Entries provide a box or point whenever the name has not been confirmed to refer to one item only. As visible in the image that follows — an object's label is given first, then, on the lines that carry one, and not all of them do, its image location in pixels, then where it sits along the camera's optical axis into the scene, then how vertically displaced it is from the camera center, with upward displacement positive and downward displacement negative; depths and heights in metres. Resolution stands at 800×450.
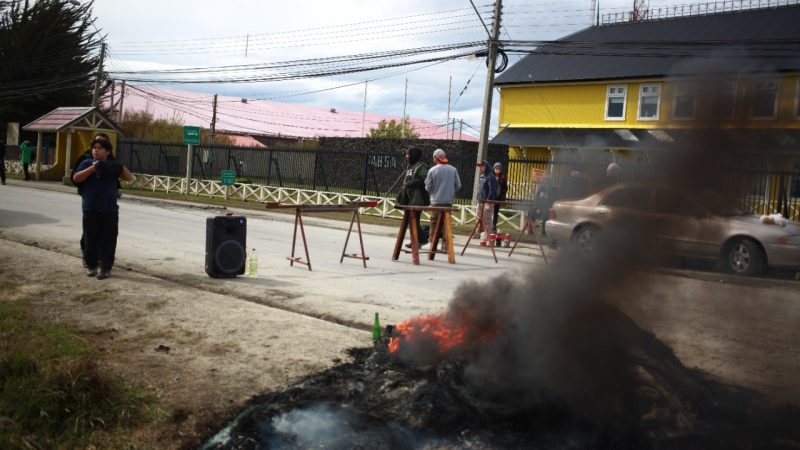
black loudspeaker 9.15 -0.83
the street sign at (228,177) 27.47 +0.23
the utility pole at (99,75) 40.55 +5.73
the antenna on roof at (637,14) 34.68 +10.08
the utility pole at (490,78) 20.99 +3.83
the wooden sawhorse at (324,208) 10.62 -0.28
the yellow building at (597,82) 27.12 +5.86
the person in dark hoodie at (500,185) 18.03 +0.53
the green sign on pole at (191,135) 29.30 +1.89
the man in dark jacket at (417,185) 12.87 +0.22
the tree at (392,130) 59.69 +5.65
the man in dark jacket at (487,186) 17.31 +0.41
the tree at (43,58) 50.75 +8.38
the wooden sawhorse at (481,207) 12.76 -0.11
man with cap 12.96 +0.33
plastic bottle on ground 9.66 -1.15
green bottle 6.36 -1.26
